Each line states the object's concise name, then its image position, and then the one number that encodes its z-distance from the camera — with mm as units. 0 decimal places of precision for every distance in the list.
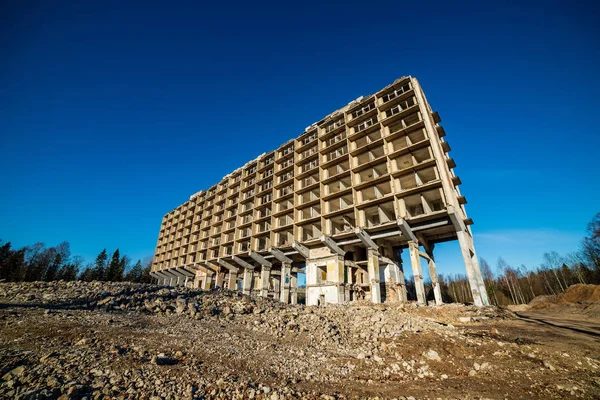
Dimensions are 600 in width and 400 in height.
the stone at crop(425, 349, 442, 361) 6607
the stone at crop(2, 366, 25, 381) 3841
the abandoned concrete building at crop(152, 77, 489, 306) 21203
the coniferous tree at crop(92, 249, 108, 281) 60094
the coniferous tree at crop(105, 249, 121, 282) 59891
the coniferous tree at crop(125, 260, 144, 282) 66812
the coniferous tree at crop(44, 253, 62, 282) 52031
